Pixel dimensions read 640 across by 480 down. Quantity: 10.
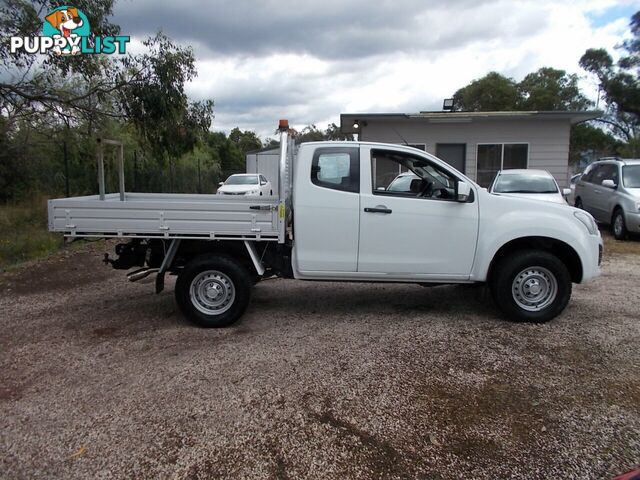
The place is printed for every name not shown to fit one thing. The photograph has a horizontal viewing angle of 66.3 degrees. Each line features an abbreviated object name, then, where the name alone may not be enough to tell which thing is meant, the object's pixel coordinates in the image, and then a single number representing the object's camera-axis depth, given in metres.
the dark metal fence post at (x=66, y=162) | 11.45
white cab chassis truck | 5.26
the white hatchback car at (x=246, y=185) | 17.66
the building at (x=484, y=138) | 14.83
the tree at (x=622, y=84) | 30.64
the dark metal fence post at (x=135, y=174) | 14.26
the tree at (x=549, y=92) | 40.19
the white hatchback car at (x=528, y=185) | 10.79
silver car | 10.96
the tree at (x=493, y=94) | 41.66
